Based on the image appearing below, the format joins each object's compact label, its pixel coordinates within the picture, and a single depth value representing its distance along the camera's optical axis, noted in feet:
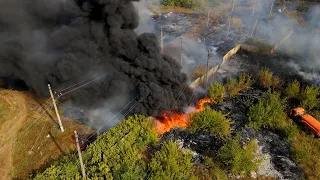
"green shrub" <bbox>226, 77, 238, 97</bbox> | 81.86
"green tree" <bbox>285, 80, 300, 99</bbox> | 78.95
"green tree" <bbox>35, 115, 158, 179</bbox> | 53.46
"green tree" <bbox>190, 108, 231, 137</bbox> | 67.41
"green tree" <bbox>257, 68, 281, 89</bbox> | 84.89
